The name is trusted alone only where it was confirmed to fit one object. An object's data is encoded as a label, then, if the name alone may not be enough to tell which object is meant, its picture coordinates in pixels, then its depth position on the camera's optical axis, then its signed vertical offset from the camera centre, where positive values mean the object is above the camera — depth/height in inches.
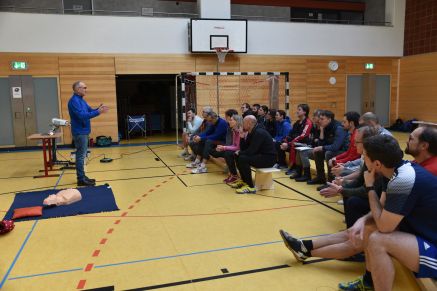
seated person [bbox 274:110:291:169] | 312.8 -29.1
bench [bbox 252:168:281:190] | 243.6 -54.5
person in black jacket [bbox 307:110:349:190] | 240.4 -31.0
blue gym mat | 204.7 -60.8
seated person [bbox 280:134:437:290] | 96.7 -32.1
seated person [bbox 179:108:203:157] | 344.2 -24.4
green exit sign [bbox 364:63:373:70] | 577.0 +41.6
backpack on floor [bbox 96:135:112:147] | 471.2 -53.8
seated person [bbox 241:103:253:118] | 351.3 -13.8
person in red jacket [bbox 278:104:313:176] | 281.9 -30.2
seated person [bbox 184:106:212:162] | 303.0 -33.4
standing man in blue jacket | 253.0 -15.7
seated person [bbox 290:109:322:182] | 264.7 -42.7
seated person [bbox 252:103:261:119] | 363.9 -13.5
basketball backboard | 481.4 +78.9
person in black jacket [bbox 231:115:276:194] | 235.3 -34.5
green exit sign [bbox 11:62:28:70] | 446.7 +37.4
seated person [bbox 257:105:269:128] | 351.4 -17.3
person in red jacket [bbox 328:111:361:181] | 214.7 -28.6
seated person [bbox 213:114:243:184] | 261.7 -36.3
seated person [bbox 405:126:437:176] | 123.9 -17.5
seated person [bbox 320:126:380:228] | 138.4 -36.3
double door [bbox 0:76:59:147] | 451.5 -10.4
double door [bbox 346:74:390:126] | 580.4 +0.9
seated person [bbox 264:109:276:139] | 331.5 -23.4
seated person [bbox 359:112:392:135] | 184.5 -12.7
